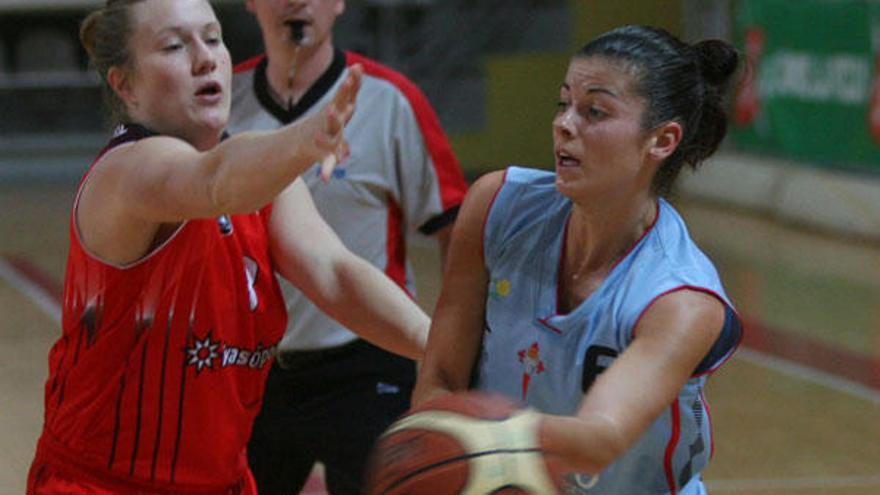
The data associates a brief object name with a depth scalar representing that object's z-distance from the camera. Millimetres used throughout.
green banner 23406
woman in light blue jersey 5332
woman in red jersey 5758
